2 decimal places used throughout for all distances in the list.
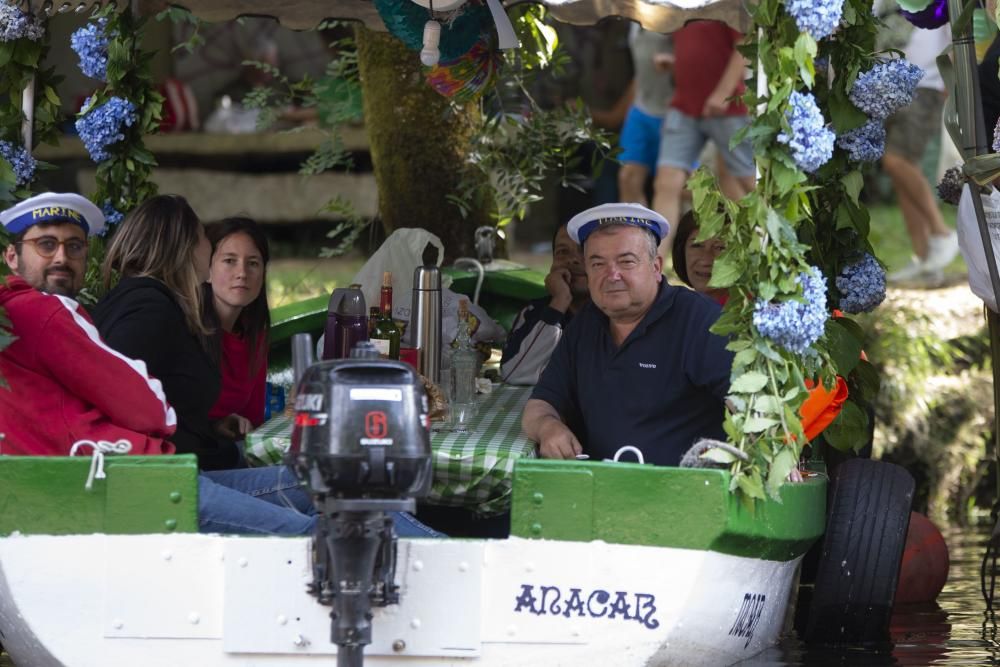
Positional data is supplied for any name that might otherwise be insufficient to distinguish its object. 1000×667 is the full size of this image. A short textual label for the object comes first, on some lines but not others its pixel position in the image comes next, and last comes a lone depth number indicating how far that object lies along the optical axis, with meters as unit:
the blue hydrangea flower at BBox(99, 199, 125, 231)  14.71
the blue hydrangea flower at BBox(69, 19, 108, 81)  14.55
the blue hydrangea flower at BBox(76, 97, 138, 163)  14.49
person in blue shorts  22.66
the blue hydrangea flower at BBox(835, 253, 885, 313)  12.64
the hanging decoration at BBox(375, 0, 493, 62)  13.20
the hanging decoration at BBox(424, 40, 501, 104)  14.45
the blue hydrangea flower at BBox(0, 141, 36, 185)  13.01
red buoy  14.60
